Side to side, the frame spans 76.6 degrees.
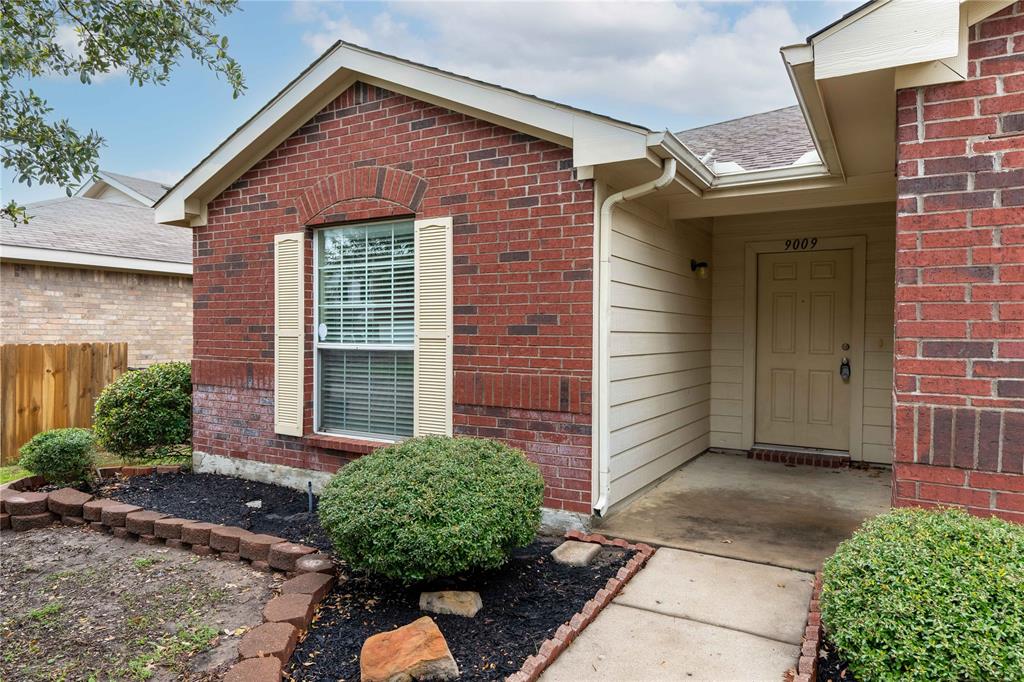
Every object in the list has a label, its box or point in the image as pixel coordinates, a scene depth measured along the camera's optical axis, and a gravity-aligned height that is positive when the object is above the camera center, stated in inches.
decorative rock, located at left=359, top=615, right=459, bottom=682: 102.6 -52.1
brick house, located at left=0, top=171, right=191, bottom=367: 363.9 +30.9
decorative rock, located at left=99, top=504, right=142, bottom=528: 190.5 -54.2
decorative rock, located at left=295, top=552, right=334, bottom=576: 146.6 -53.1
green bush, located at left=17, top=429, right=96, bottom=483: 220.7 -42.5
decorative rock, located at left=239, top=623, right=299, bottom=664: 112.7 -55.1
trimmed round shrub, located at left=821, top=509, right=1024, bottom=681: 80.8 -35.0
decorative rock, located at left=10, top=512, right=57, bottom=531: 198.5 -58.9
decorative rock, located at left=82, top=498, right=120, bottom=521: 195.8 -54.2
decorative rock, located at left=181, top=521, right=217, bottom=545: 174.2 -54.3
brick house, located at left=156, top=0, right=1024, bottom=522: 109.7 +18.5
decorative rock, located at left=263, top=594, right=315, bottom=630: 123.6 -54.1
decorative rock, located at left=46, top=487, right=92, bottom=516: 200.8 -53.3
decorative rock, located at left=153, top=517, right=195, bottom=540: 179.5 -54.6
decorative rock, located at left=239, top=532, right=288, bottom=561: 162.1 -53.9
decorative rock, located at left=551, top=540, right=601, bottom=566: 152.6 -52.5
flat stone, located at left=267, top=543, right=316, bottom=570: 155.5 -53.5
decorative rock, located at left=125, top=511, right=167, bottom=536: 184.1 -54.5
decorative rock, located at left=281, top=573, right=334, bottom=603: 135.0 -53.4
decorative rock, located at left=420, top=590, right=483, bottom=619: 127.3 -53.3
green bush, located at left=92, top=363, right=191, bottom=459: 251.8 -31.8
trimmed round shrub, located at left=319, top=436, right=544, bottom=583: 123.3 -35.3
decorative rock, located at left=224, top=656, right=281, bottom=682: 103.7 -54.9
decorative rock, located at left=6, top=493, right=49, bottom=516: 199.9 -54.1
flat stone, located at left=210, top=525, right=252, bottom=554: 168.4 -53.9
